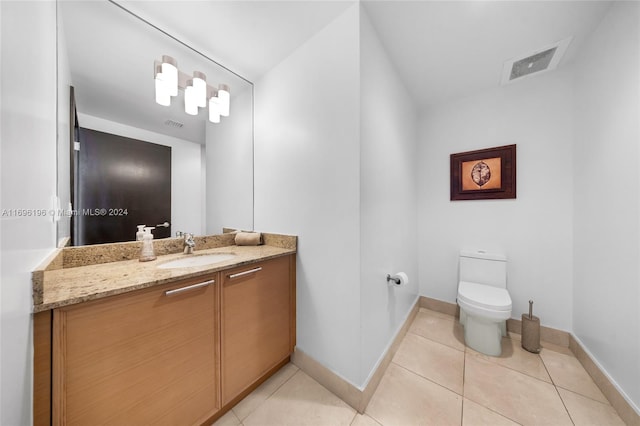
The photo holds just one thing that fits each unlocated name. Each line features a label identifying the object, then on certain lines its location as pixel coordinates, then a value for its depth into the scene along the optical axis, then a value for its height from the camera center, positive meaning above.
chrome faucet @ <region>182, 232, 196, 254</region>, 1.47 -0.23
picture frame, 1.97 +0.37
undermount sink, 1.31 -0.32
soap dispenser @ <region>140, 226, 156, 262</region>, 1.26 -0.22
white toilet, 1.62 -0.69
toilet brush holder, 1.70 -0.99
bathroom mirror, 1.14 +0.62
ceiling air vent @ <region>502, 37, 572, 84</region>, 1.56 +1.19
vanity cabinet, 0.73 -0.60
